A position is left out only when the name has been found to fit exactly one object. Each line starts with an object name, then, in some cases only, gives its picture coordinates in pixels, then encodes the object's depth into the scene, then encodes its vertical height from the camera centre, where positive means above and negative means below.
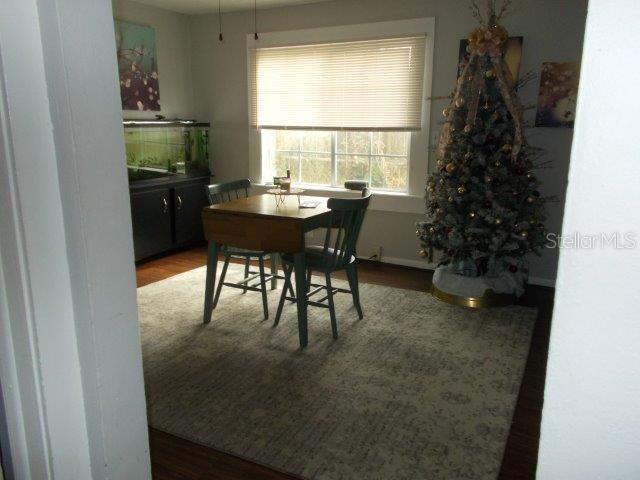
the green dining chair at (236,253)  3.23 -0.80
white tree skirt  3.52 -1.07
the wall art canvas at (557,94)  3.62 +0.29
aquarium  4.30 -0.16
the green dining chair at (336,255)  2.84 -0.73
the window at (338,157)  4.46 -0.23
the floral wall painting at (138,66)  4.46 +0.60
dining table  2.79 -0.56
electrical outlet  4.65 -1.12
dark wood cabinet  4.36 -0.76
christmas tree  3.26 -0.25
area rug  1.95 -1.23
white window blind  4.18 +0.42
